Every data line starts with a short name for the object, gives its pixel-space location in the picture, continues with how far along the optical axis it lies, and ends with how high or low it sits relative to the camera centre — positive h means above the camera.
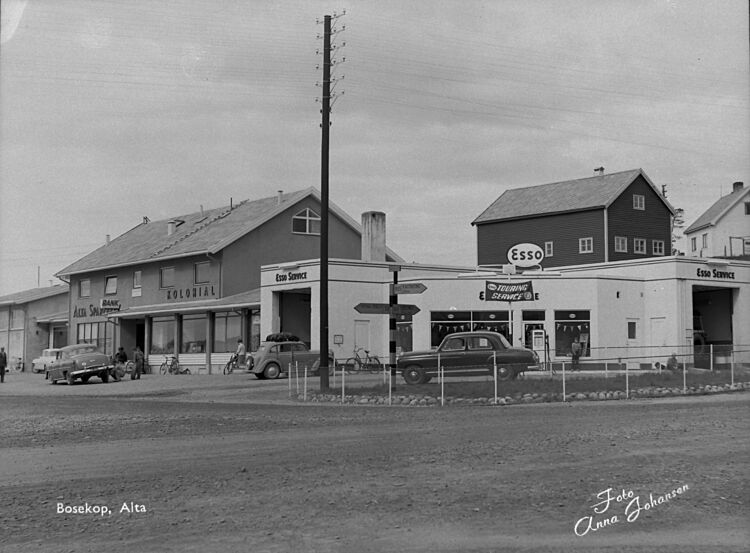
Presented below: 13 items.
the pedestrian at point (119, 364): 37.69 -1.20
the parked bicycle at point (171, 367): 44.09 -1.48
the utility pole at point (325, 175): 25.03 +4.67
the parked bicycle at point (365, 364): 32.41 -1.02
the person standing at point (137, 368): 38.49 -1.32
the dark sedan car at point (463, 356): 26.50 -0.58
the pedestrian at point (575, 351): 34.04 -0.55
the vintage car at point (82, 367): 36.38 -1.22
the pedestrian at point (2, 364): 41.79 -1.23
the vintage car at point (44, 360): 48.50 -1.28
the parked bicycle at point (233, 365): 39.41 -1.25
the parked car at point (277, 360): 33.62 -0.86
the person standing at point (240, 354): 39.47 -0.73
